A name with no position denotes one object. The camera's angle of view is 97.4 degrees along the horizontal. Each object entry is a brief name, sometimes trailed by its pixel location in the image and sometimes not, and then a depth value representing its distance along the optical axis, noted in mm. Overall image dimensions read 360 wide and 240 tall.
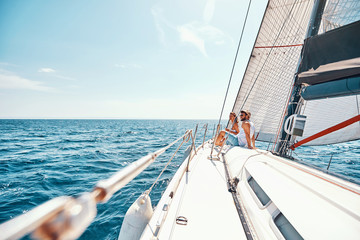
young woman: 3969
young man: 3494
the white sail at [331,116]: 3615
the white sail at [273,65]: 4289
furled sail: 2027
